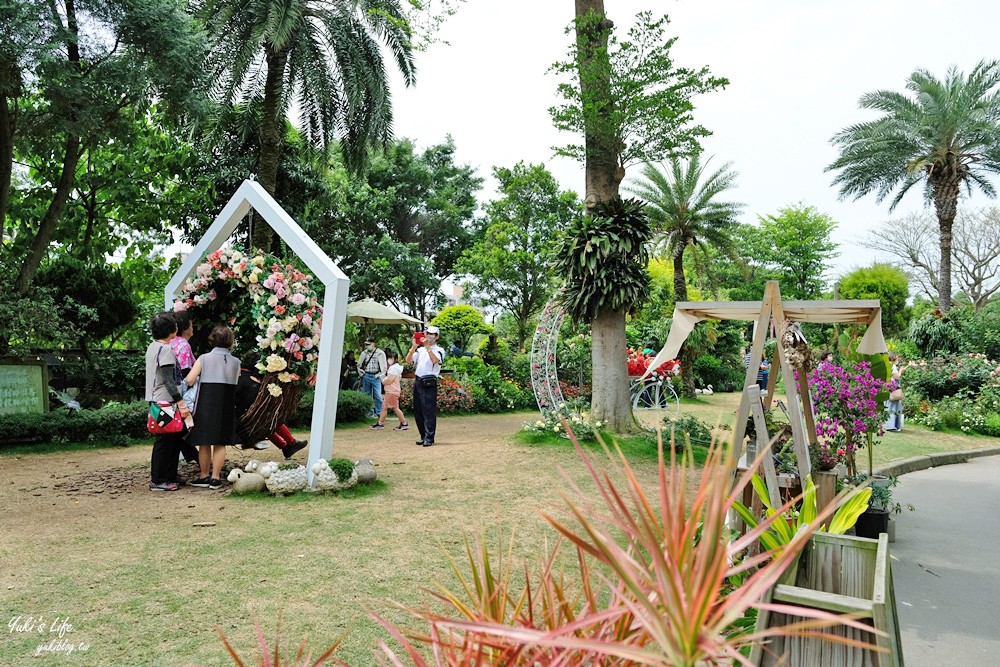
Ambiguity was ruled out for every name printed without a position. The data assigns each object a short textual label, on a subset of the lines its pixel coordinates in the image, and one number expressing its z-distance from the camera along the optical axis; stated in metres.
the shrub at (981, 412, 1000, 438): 15.49
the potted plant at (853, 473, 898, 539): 6.05
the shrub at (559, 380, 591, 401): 18.91
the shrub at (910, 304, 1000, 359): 21.38
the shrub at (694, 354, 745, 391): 25.44
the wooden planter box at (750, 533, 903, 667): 1.67
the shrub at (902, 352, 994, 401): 18.27
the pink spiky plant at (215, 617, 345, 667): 1.25
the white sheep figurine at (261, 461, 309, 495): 6.89
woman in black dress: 7.03
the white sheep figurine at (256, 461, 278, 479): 6.98
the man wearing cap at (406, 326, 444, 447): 10.46
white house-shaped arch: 7.03
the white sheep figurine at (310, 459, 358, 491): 7.04
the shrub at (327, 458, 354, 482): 7.13
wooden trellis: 4.73
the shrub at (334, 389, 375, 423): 13.92
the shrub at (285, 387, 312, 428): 13.16
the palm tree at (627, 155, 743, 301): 23.94
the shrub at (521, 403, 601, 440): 10.10
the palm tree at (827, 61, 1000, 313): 23.84
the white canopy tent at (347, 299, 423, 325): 20.64
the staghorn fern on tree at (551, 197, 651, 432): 10.40
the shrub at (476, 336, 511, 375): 20.75
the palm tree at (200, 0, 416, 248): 13.78
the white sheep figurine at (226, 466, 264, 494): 6.92
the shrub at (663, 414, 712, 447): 10.80
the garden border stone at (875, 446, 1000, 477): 10.26
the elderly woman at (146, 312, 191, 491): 6.86
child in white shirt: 13.21
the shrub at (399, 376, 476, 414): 16.67
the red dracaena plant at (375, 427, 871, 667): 0.81
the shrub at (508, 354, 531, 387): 20.31
